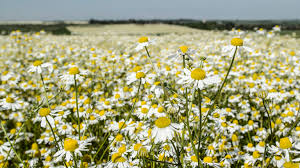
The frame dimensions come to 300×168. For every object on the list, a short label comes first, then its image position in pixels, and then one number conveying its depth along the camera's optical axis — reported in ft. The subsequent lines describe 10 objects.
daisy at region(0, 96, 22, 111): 1.33
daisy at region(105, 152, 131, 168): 1.12
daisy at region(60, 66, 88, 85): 1.18
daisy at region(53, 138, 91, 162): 1.03
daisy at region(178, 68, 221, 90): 0.98
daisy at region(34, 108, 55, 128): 1.11
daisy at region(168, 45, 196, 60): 1.09
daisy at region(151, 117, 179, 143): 0.97
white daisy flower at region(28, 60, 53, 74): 1.27
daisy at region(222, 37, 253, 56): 1.05
